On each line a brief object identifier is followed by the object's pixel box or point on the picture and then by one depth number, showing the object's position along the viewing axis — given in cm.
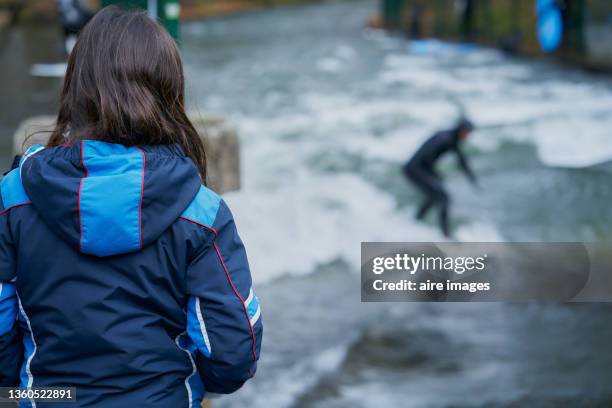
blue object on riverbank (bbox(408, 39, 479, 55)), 3505
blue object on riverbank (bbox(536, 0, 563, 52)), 3003
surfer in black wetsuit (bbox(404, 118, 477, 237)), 1611
